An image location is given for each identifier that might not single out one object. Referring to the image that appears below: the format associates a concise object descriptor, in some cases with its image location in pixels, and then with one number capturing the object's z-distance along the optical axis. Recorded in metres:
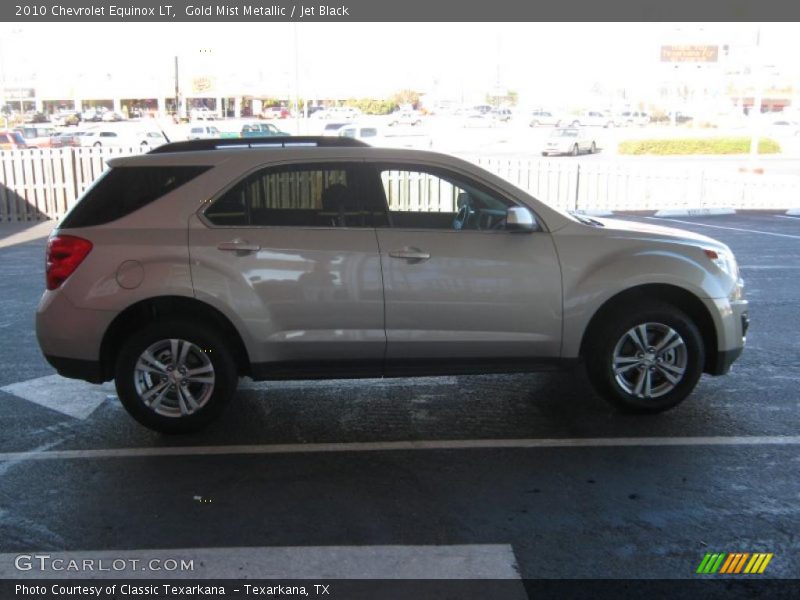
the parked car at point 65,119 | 59.78
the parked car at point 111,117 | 58.50
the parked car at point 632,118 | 66.12
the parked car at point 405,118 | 51.72
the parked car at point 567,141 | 41.62
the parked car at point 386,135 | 31.88
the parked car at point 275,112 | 57.15
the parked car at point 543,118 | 64.81
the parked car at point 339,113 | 50.31
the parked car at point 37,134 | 39.38
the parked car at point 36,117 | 65.94
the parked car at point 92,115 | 61.44
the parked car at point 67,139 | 38.72
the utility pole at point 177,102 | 46.11
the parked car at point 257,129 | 32.54
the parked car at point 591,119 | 62.00
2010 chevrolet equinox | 4.96
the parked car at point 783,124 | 54.09
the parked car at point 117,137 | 37.41
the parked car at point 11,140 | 34.33
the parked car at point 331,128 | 34.97
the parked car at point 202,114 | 51.44
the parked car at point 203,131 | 35.40
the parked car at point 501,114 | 68.38
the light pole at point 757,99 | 25.58
